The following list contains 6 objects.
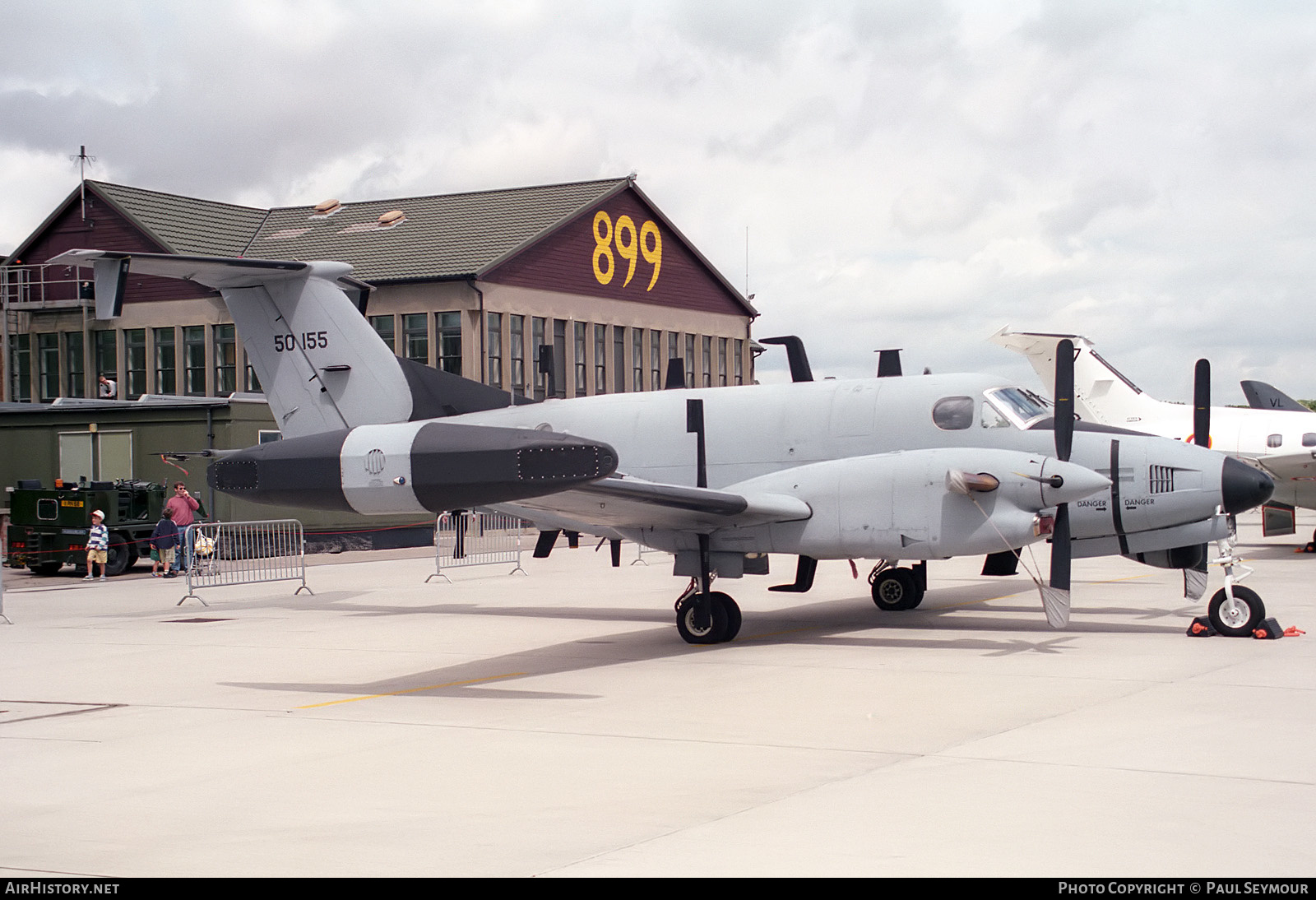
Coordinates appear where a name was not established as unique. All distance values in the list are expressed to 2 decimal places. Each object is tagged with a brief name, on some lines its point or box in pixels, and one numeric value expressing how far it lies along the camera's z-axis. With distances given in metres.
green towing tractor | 27.27
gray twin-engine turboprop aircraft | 11.49
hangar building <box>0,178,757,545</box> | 44.06
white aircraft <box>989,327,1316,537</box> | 29.20
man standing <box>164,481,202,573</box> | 25.81
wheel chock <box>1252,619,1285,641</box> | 14.15
